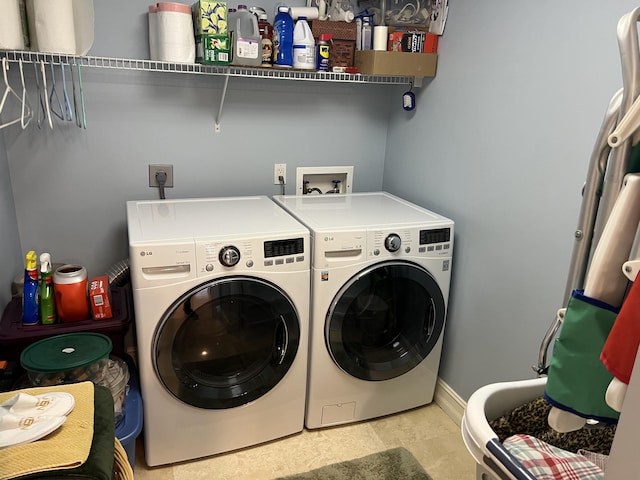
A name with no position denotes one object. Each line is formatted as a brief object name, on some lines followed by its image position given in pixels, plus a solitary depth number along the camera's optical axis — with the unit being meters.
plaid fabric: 1.06
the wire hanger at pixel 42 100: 1.98
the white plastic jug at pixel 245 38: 1.97
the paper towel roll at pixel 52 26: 1.62
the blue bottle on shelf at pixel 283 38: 2.06
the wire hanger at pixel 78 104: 2.00
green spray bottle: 1.77
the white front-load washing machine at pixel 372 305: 1.91
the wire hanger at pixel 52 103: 1.96
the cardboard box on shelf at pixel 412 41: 2.16
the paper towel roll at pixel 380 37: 2.15
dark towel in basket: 1.20
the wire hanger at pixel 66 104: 1.89
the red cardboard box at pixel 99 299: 1.81
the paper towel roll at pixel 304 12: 2.13
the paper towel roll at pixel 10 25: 1.54
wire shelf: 1.80
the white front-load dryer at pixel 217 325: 1.69
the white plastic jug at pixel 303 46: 2.09
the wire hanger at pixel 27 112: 1.97
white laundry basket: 0.94
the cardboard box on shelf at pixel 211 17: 1.89
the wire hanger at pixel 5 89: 1.62
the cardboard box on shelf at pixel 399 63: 2.14
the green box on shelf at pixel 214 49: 1.90
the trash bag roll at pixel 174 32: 1.88
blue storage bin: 1.66
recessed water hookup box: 2.54
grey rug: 1.91
